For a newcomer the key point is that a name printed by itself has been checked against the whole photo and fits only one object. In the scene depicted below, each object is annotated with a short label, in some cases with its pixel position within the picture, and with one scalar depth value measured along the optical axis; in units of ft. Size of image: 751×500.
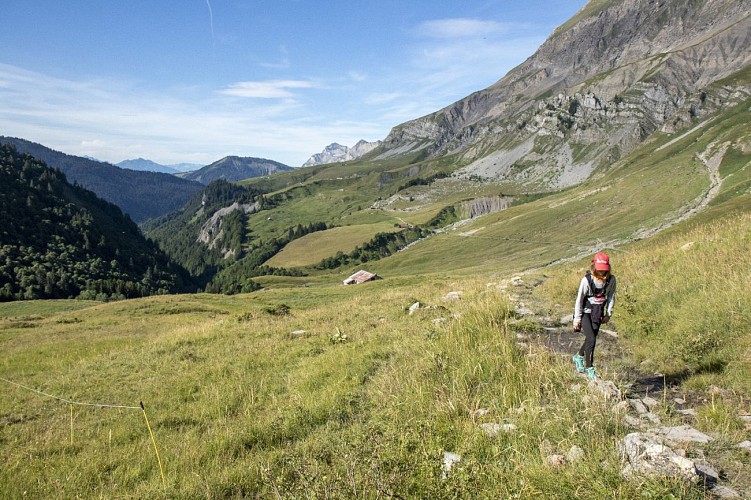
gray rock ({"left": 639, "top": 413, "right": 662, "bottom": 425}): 20.77
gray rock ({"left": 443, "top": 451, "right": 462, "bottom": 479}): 17.61
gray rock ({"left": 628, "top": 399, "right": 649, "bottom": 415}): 22.27
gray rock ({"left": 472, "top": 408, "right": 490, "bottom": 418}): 22.62
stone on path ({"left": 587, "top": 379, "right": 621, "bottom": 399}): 22.42
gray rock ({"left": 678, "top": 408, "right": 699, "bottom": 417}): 22.20
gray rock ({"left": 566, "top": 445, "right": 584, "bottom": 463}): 16.85
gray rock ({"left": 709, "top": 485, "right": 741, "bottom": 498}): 14.74
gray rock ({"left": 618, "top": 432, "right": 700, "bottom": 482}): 15.02
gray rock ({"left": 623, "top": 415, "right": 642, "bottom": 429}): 20.35
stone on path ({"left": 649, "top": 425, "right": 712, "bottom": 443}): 18.65
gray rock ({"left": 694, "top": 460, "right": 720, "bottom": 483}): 15.57
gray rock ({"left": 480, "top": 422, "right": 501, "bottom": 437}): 20.30
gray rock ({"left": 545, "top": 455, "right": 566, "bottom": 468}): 16.95
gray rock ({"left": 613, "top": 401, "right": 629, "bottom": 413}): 20.37
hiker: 31.35
